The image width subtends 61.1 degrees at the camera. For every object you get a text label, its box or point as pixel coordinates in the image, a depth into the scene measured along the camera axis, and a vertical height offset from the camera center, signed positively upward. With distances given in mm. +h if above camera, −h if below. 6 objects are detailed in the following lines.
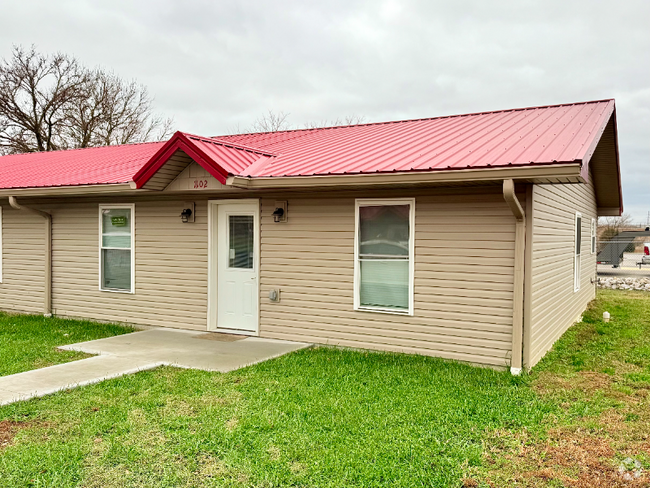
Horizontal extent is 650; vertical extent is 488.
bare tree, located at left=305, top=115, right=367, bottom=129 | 31592 +6298
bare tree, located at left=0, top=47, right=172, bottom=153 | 25906 +5793
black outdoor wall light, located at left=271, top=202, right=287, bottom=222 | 7977 +235
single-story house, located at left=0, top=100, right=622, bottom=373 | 6527 -91
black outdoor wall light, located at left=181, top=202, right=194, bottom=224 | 8773 +232
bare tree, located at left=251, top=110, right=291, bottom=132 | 32594 +6397
